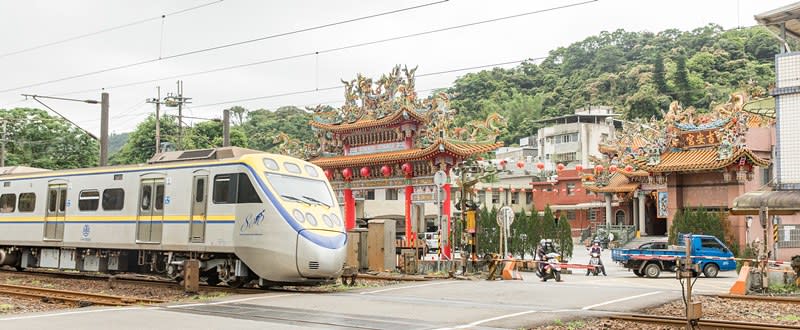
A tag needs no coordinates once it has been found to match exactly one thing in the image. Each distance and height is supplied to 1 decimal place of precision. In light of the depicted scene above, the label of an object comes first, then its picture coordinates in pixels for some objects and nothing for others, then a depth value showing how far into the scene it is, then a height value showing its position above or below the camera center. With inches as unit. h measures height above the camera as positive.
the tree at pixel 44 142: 2208.4 +275.1
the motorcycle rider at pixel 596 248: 1096.8 -1.6
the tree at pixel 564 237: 1331.2 +16.2
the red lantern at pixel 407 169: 1398.6 +135.3
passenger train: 649.0 +19.5
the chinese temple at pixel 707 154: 1409.9 +184.1
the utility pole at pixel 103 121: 1153.8 +174.7
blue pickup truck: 1072.2 -13.8
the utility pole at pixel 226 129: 1219.2 +176.3
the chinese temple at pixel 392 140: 1357.0 +193.3
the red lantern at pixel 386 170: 1445.6 +136.9
